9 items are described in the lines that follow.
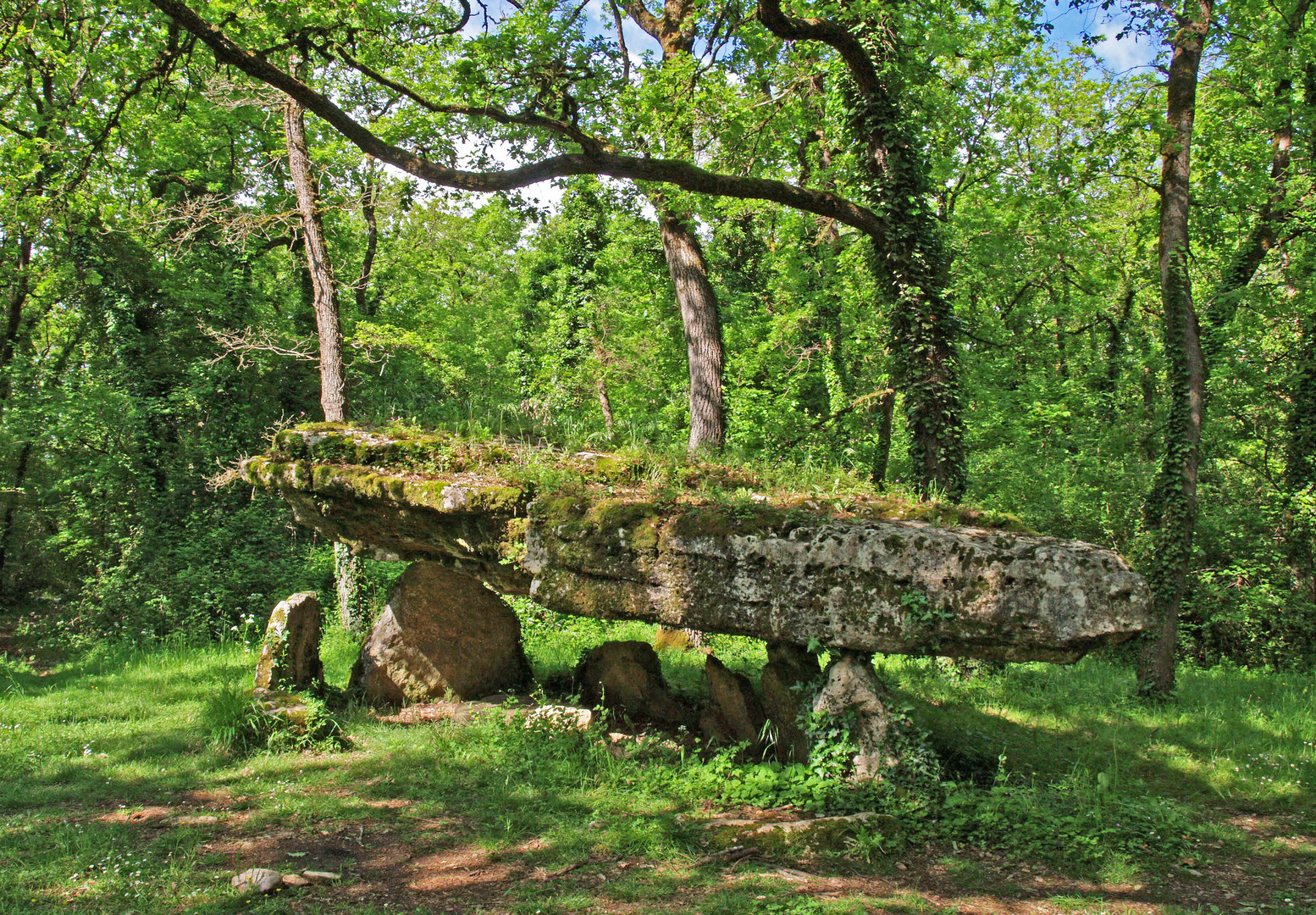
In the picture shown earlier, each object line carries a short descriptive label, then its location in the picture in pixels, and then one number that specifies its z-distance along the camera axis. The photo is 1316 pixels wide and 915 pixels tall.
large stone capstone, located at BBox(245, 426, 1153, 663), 5.16
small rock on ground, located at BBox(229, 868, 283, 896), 4.12
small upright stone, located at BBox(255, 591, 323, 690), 7.15
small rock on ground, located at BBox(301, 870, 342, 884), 4.33
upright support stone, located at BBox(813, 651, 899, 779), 5.50
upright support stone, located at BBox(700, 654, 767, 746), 6.48
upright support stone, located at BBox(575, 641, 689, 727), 7.27
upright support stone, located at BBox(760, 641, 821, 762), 5.99
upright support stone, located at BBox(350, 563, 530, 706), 7.71
